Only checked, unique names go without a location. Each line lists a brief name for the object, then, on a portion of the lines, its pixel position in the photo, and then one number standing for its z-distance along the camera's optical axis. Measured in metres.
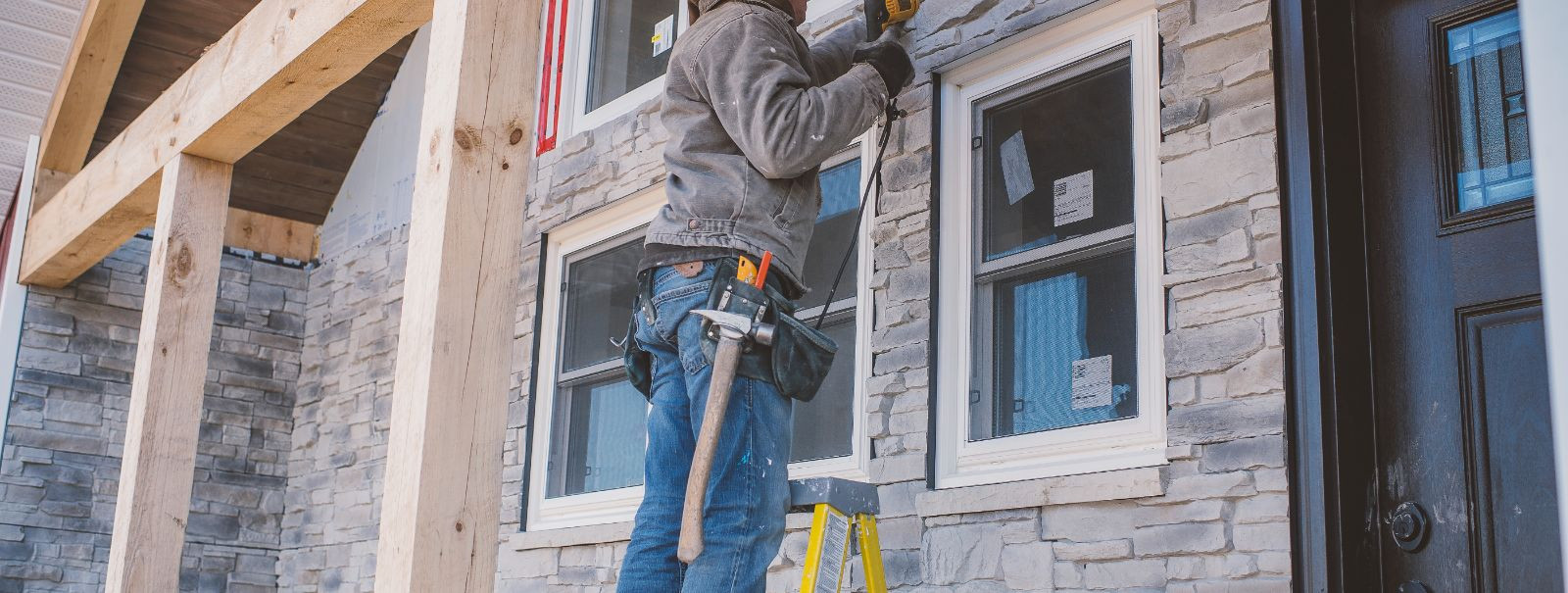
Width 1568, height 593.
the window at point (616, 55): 5.29
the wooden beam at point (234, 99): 3.91
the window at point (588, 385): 5.08
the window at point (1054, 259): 3.32
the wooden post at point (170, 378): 4.33
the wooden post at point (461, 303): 2.69
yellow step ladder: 2.79
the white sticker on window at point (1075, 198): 3.50
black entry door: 2.70
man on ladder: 2.68
